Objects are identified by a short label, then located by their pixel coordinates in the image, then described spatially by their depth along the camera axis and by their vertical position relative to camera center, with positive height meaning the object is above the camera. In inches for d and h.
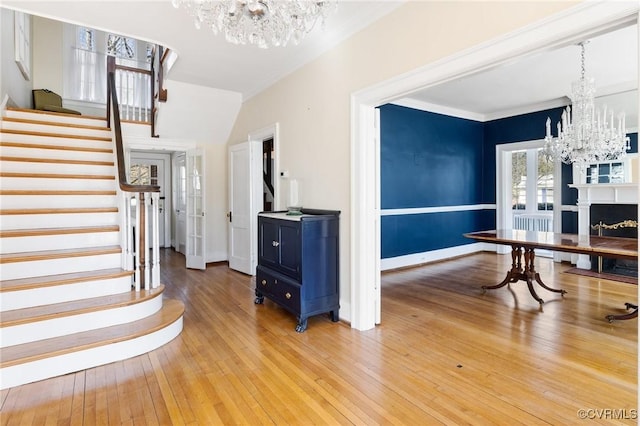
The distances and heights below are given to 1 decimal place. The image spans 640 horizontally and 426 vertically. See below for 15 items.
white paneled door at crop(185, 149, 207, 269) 222.4 -0.1
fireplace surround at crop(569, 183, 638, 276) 198.8 +4.2
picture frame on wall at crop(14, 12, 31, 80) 190.1 +106.6
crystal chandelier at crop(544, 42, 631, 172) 157.6 +36.6
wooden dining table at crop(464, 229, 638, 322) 117.9 -15.2
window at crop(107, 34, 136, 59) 283.9 +146.7
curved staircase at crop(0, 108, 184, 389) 94.3 -20.2
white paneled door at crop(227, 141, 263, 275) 200.2 +5.3
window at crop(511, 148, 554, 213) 287.7 +23.5
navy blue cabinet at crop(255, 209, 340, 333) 122.0 -21.4
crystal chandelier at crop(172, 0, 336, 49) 75.4 +46.9
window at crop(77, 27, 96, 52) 268.2 +144.5
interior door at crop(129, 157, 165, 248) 298.9 +37.2
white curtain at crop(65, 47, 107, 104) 259.8 +111.5
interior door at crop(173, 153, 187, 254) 271.4 +9.7
